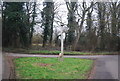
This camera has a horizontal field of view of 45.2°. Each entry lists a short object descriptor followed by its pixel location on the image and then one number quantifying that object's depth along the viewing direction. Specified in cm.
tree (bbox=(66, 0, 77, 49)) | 1425
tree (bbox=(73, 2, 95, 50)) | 1445
